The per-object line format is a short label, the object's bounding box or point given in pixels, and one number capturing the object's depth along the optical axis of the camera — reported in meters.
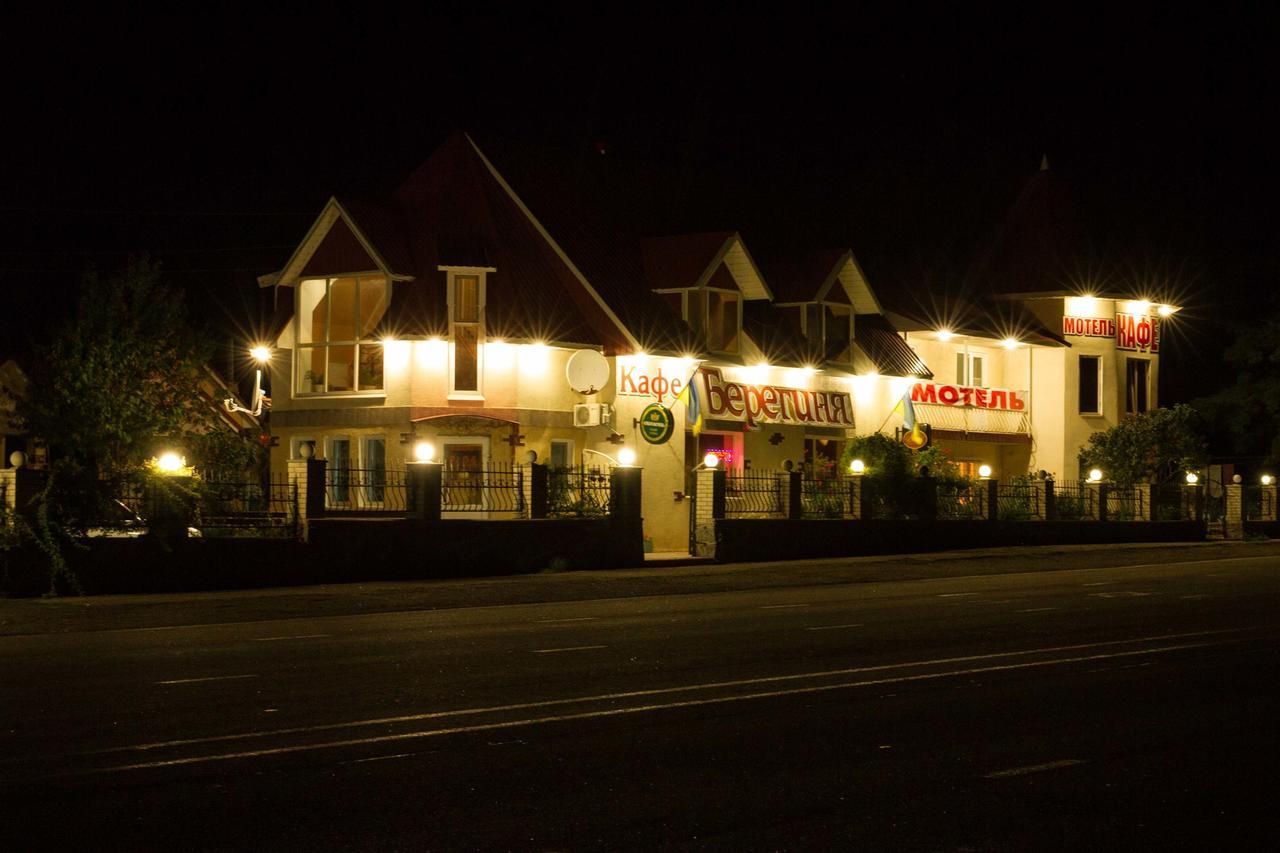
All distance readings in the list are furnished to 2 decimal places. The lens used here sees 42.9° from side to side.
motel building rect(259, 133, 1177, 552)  34.47
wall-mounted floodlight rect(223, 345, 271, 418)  36.94
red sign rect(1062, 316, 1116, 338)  48.31
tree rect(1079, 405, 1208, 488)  47.59
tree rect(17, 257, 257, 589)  34.00
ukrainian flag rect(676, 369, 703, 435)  36.31
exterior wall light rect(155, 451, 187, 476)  27.14
